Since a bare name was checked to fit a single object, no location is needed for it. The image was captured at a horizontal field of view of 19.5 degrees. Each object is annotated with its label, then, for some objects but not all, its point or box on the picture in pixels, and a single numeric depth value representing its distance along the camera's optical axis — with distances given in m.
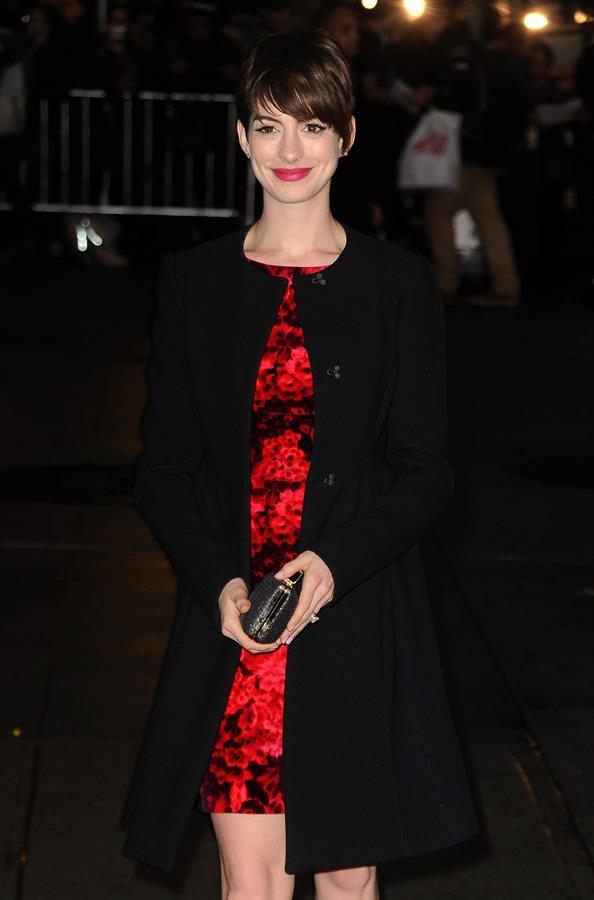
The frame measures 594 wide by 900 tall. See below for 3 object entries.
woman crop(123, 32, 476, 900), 2.97
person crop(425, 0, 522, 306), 13.65
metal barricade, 16.22
